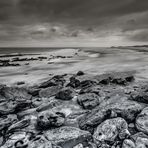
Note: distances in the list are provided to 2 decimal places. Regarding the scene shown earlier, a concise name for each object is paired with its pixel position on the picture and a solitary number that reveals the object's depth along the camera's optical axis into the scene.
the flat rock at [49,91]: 6.88
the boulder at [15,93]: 6.34
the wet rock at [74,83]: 8.06
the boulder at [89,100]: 5.47
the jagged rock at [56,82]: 8.07
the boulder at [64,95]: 6.35
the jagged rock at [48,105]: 5.53
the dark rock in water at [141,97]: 5.46
